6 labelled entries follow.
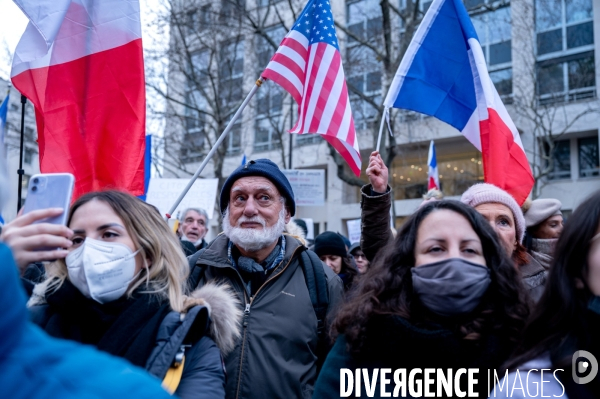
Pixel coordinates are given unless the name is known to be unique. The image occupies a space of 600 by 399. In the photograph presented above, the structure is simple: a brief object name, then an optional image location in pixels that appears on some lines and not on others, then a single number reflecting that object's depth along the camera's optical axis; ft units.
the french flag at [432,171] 30.30
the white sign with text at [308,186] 32.89
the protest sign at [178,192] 27.89
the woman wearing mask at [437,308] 6.22
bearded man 8.59
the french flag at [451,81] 13.43
